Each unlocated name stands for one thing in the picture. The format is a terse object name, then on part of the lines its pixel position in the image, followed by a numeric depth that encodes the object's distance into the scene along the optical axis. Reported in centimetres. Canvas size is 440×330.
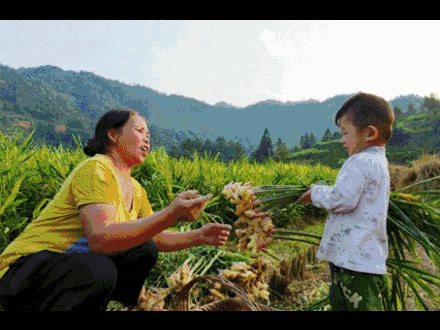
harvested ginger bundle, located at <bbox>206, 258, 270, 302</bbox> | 191
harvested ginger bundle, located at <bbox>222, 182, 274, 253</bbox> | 127
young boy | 118
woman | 103
